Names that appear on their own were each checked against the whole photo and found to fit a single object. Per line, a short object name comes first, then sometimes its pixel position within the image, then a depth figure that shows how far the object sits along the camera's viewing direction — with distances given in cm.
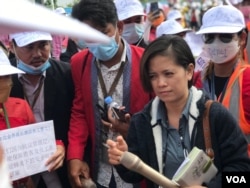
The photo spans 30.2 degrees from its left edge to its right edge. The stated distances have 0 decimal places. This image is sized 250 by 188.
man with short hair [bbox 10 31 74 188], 282
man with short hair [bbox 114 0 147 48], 436
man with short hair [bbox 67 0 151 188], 276
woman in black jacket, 207
